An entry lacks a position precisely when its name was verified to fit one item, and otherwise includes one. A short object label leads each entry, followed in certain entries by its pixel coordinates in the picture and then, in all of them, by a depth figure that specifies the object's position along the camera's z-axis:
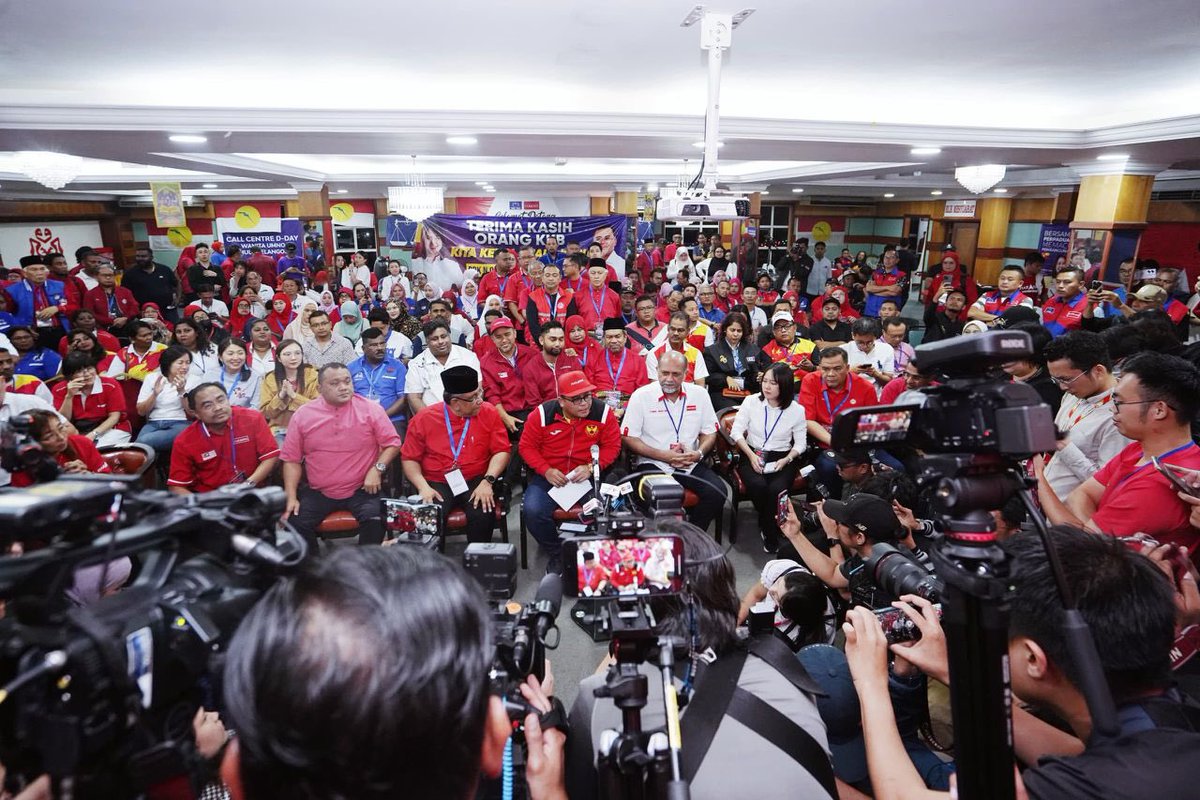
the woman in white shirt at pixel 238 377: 4.48
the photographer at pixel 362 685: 0.65
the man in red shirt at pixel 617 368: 5.00
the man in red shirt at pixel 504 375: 4.86
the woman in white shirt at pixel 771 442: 4.02
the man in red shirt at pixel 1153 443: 2.04
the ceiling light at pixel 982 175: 6.29
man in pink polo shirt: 3.56
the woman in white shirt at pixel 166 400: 4.26
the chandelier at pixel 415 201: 8.48
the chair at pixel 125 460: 3.20
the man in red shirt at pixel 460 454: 3.66
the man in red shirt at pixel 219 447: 3.41
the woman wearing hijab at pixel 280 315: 6.68
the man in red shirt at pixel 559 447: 3.72
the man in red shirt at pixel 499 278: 7.98
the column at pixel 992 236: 13.39
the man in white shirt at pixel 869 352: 5.05
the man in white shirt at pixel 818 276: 13.11
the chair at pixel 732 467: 4.12
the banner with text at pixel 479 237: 10.48
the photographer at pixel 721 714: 1.19
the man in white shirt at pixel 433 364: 4.69
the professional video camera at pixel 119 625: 0.66
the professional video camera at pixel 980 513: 0.99
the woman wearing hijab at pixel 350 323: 6.82
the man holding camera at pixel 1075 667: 1.07
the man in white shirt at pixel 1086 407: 2.79
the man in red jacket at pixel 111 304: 6.81
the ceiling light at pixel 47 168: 5.89
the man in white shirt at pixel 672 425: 4.01
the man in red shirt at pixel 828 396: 4.21
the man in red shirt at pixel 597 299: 6.75
